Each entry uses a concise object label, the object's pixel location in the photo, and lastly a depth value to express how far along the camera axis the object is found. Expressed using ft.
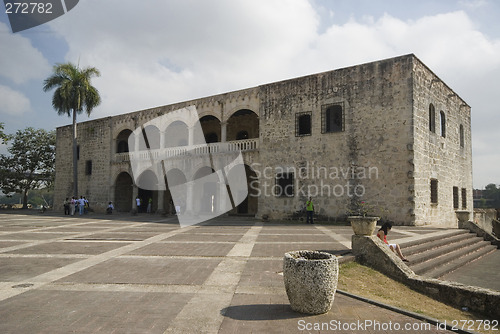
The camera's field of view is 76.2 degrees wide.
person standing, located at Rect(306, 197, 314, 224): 52.16
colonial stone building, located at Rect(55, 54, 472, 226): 48.37
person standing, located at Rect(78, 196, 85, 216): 77.36
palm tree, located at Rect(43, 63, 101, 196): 83.46
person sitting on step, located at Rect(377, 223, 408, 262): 25.32
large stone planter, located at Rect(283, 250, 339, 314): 12.95
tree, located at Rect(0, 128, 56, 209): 102.83
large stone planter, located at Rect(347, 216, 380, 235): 23.93
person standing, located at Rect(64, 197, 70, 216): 77.15
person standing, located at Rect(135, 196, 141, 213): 76.88
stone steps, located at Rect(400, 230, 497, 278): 26.80
